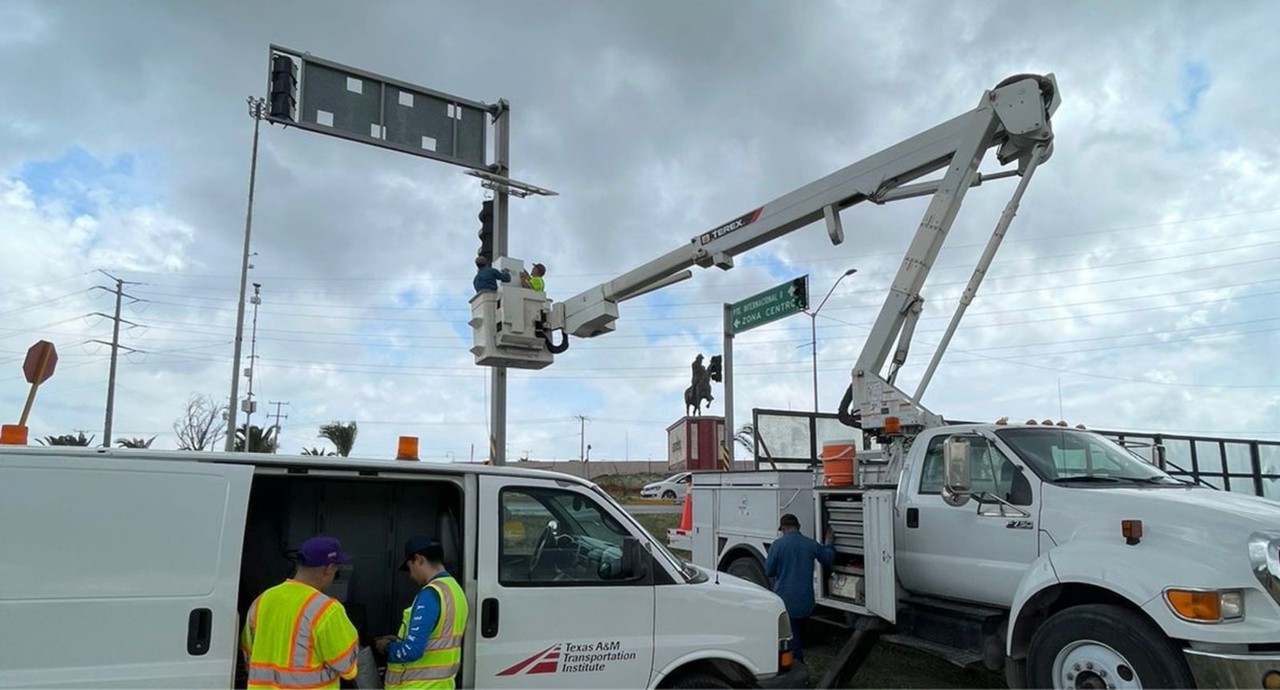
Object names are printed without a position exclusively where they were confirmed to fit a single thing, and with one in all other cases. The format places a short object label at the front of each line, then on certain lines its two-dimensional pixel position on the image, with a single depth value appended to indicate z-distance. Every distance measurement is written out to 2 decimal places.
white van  3.32
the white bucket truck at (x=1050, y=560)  4.69
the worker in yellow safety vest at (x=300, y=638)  3.50
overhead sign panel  8.44
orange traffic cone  9.73
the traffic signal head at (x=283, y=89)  8.12
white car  34.12
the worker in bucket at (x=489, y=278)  9.30
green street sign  11.78
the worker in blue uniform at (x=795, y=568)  7.09
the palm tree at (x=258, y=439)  21.64
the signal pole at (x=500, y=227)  8.77
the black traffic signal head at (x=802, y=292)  11.71
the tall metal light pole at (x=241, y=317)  28.55
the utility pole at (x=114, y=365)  31.41
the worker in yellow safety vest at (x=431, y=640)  3.77
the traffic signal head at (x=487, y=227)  9.45
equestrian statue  17.00
